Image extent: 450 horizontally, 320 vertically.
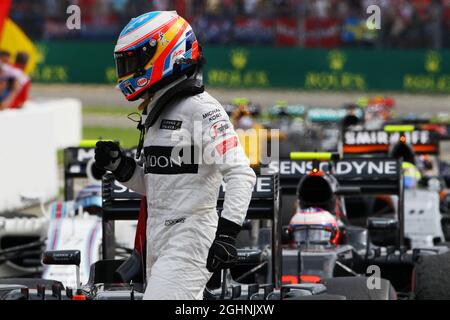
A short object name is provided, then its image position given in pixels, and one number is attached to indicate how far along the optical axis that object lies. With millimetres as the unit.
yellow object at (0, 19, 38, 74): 21562
